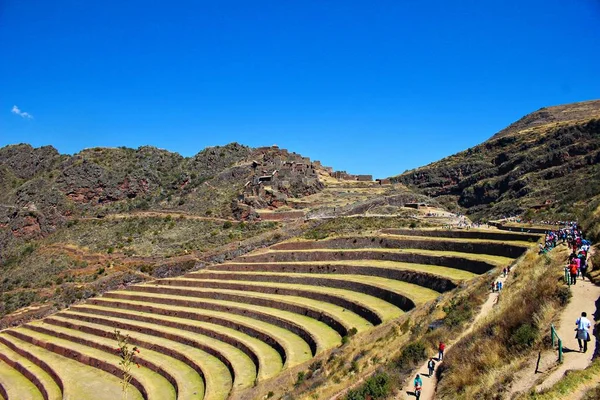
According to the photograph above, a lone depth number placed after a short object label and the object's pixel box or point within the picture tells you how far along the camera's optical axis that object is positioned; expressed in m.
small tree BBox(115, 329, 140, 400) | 18.53
